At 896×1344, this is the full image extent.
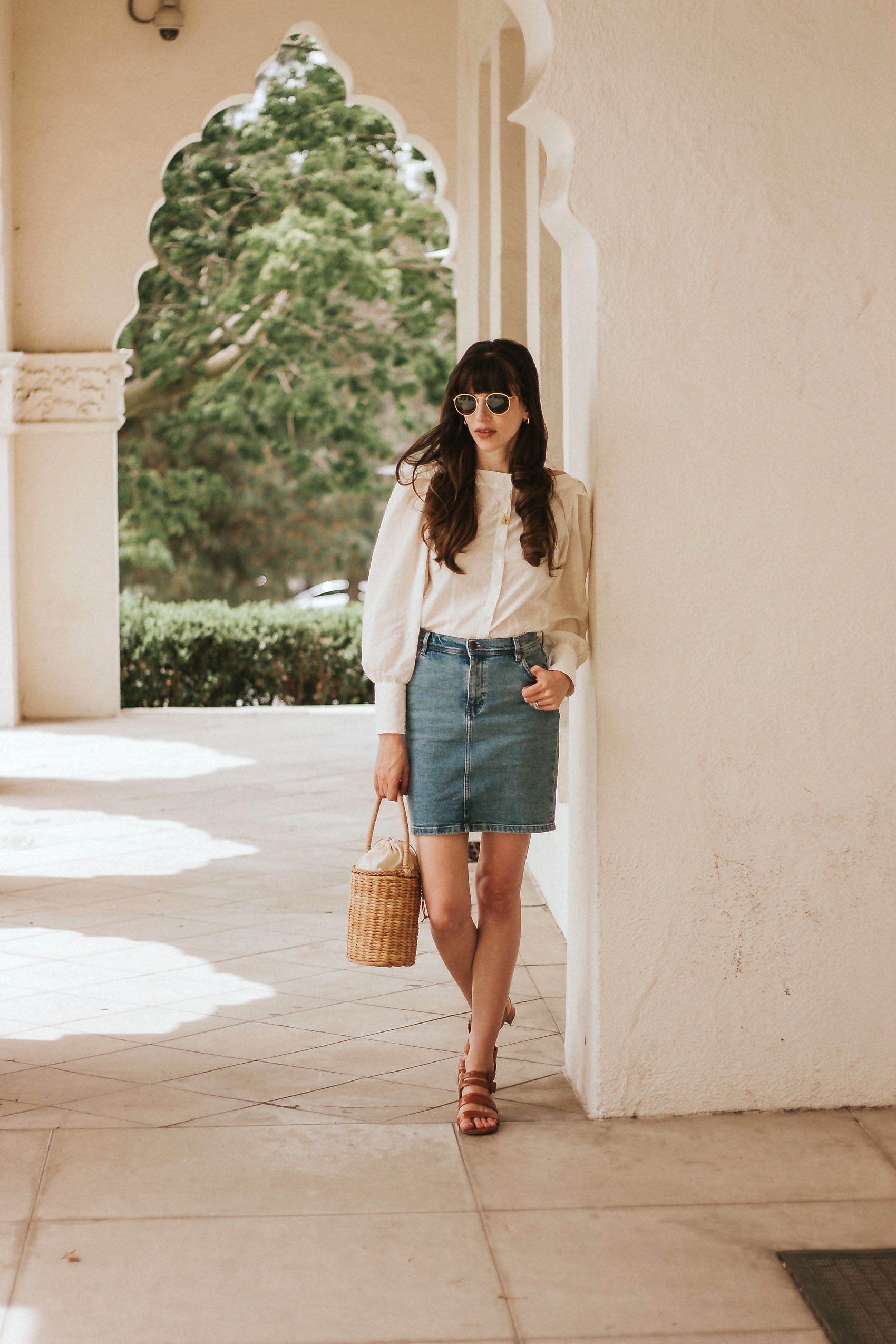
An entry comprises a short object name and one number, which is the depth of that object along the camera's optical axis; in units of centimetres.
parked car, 2812
